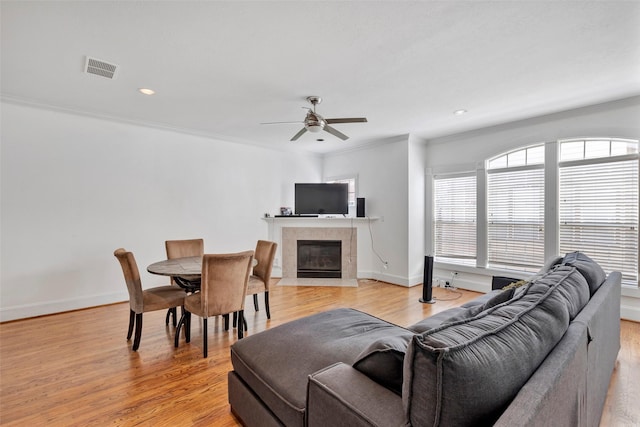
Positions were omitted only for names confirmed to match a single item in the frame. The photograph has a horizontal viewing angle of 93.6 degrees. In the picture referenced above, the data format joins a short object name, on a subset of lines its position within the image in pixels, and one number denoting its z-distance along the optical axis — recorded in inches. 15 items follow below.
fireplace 221.3
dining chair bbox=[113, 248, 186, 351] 106.0
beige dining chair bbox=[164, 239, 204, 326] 148.8
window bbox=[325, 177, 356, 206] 236.3
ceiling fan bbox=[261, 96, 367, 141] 127.2
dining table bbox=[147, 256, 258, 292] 106.7
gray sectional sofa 31.8
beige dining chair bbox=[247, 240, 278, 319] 134.1
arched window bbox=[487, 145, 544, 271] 161.9
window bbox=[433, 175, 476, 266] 189.8
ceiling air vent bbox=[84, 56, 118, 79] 101.9
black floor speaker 164.2
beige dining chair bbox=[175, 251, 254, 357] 102.3
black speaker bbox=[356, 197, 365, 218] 220.2
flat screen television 227.3
